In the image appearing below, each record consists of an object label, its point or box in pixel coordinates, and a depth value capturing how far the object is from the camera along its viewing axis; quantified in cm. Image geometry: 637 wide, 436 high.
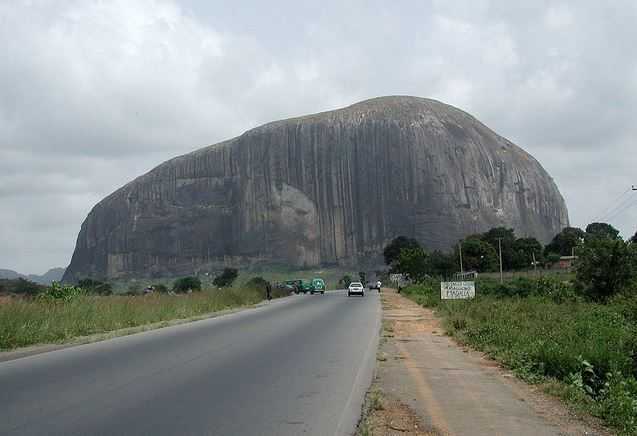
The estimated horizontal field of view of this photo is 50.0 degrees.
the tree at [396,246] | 12769
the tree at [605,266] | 2891
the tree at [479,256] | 10630
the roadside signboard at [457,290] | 3328
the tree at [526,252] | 11200
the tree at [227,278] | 11044
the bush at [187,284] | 9304
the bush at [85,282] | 9537
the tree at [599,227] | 13262
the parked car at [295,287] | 7927
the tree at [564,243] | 12488
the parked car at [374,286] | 8500
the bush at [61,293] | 2362
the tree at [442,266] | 9581
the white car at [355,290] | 6131
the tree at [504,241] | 11306
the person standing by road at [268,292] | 5332
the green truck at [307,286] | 7656
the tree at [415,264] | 7825
